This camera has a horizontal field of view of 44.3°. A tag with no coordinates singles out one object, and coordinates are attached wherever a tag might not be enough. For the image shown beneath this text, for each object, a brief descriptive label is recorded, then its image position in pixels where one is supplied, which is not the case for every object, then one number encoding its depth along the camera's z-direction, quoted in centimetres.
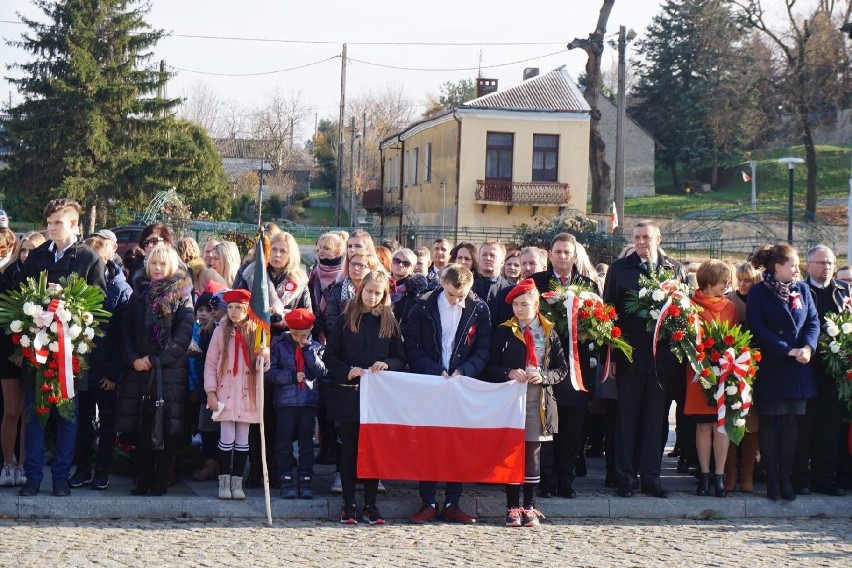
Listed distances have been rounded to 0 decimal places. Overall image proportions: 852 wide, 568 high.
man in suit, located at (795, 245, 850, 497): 959
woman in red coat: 937
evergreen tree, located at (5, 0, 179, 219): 4184
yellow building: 4006
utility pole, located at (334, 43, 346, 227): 4482
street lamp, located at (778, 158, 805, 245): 2910
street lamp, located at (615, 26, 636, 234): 2653
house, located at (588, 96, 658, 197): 6731
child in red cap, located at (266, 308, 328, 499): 870
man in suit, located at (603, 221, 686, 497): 920
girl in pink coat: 851
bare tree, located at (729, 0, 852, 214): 5034
